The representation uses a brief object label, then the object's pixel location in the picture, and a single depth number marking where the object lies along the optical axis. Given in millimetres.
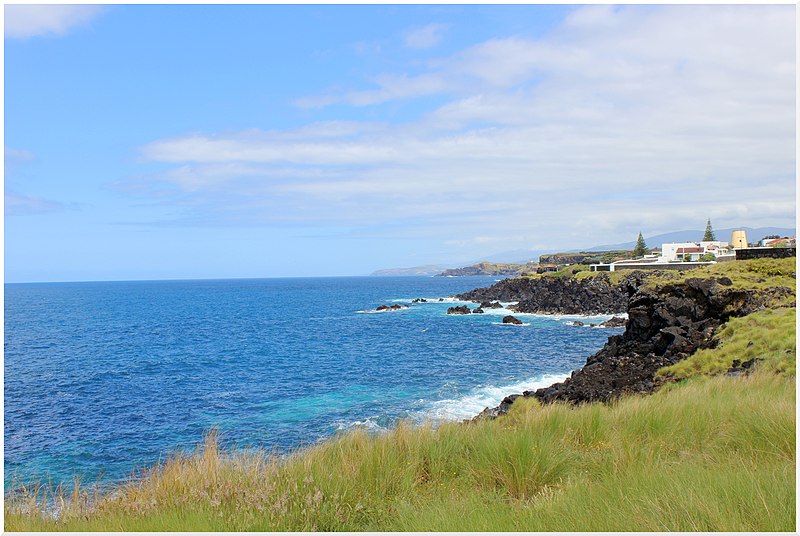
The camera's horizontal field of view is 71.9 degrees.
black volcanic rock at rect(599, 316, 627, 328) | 52819
